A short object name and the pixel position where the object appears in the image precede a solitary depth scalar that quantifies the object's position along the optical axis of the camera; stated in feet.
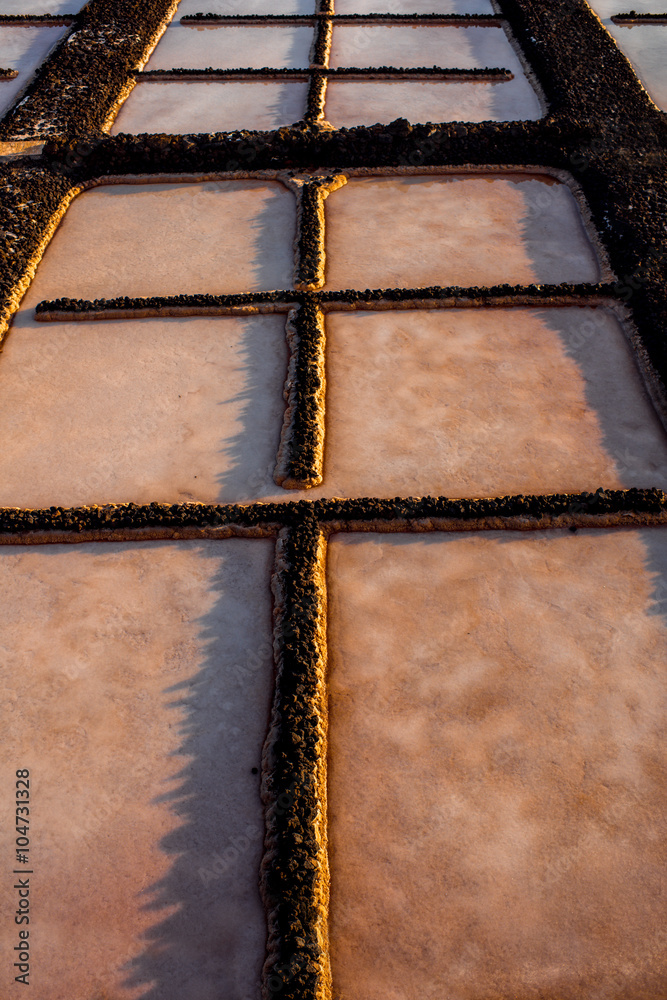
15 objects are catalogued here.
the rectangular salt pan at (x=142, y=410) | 27.96
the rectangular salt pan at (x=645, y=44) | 52.34
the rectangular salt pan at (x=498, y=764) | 17.74
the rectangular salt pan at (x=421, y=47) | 55.42
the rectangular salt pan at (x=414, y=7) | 62.95
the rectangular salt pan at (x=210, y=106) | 48.14
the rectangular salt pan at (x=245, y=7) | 63.98
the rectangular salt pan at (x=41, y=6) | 64.85
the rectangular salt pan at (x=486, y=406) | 27.91
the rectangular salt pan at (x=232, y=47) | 55.88
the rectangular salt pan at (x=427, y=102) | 48.32
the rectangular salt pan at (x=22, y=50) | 53.93
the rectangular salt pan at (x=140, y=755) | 17.81
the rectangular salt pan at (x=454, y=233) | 36.94
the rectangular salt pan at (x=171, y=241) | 36.86
